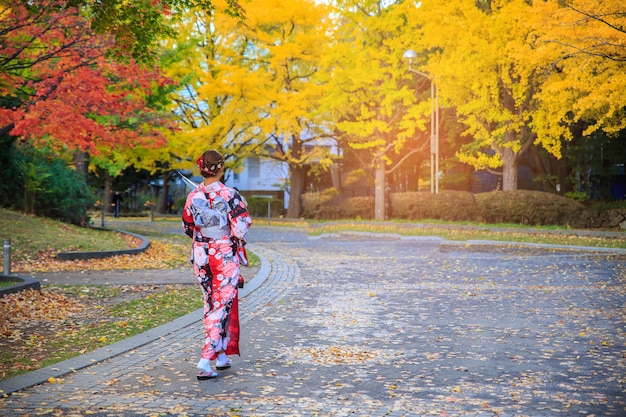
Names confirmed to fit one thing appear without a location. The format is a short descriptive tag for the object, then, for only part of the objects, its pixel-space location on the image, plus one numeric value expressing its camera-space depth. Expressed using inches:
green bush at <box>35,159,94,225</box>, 897.9
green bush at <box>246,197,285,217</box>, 1681.8
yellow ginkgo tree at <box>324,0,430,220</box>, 1259.7
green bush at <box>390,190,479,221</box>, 1143.6
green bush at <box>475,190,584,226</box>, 1041.5
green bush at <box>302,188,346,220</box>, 1485.0
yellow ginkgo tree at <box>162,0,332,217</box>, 1385.3
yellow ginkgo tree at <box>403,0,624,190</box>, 907.4
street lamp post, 1145.4
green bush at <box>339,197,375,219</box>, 1387.8
